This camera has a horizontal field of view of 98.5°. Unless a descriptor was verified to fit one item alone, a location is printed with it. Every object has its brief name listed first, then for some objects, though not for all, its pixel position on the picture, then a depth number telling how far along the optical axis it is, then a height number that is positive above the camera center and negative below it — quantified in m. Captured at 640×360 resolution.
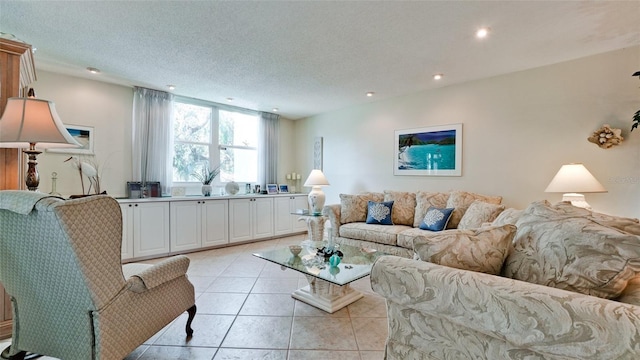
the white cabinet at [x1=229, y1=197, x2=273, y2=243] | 4.70 -0.74
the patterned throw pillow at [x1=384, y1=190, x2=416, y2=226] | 3.90 -0.42
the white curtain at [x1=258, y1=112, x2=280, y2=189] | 5.56 +0.57
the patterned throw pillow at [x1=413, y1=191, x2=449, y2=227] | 3.71 -0.33
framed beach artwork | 3.91 +0.41
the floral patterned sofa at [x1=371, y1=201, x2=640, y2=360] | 0.82 -0.40
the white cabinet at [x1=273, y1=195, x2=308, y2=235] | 5.28 -0.71
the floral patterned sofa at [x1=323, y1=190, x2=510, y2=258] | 3.16 -0.49
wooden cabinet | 1.85 +0.52
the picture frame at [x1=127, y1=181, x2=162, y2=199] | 3.95 -0.20
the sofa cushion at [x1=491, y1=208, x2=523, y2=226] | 1.67 -0.25
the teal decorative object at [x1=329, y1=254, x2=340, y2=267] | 2.33 -0.71
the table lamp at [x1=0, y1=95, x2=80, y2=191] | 1.60 +0.29
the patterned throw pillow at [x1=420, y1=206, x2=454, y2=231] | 3.35 -0.51
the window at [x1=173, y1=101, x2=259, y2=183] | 4.66 +0.64
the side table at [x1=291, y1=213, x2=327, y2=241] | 4.26 -0.74
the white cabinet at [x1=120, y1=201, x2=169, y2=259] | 3.64 -0.73
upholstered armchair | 1.23 -0.52
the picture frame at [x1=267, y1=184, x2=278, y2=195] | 5.48 -0.24
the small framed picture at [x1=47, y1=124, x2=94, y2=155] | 3.67 +0.53
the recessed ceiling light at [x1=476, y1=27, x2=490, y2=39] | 2.40 +1.30
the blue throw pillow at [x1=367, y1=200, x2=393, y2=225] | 3.83 -0.49
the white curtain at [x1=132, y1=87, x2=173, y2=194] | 4.10 +0.60
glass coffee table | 2.17 -0.75
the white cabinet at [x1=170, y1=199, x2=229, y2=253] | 4.07 -0.74
